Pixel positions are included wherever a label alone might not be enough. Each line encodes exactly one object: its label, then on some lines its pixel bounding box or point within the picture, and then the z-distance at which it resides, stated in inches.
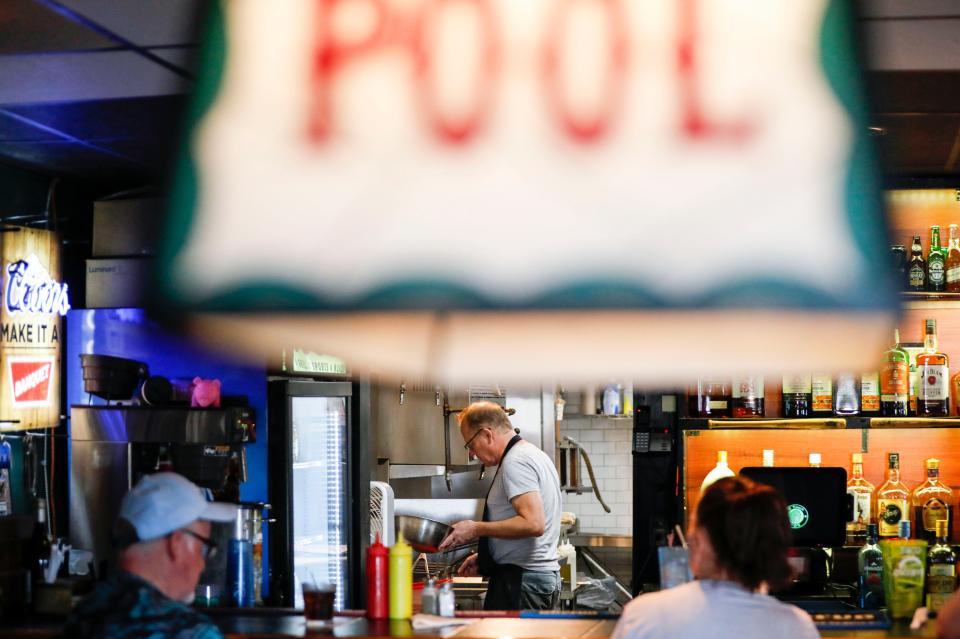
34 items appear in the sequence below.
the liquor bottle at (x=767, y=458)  217.5
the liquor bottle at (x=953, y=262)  219.6
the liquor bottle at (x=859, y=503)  211.6
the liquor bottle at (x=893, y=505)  211.8
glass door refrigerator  234.8
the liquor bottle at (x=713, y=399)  228.1
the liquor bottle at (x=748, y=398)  223.9
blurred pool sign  50.9
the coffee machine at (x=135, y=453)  219.3
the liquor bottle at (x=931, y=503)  210.2
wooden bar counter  138.3
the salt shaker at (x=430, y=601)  150.8
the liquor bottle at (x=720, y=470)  199.1
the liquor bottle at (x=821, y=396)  220.1
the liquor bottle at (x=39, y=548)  169.1
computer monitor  198.2
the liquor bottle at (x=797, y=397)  221.9
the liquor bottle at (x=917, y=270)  221.5
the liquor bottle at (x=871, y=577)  159.9
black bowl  223.6
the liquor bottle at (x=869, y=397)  220.7
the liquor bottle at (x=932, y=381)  218.5
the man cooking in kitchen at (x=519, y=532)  210.1
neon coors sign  225.9
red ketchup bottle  148.3
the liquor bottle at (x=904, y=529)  154.8
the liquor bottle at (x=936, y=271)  219.9
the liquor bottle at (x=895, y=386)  218.2
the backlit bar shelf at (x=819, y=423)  217.0
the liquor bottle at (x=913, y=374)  219.9
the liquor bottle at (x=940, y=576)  153.5
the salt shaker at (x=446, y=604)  149.9
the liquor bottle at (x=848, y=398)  219.9
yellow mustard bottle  147.5
